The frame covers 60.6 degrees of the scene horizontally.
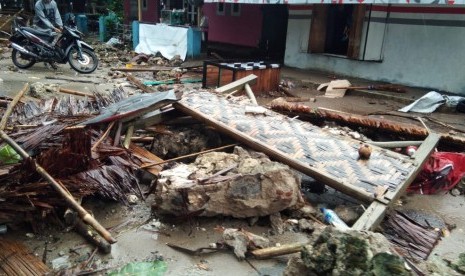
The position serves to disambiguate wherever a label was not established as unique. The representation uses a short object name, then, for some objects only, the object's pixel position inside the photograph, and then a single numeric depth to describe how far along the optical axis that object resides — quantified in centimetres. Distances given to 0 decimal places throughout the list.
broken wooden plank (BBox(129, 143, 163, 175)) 432
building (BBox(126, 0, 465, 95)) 817
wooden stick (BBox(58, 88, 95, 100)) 755
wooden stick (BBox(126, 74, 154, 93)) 867
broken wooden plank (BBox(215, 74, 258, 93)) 639
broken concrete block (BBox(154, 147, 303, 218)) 355
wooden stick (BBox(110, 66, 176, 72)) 1148
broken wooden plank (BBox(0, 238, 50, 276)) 286
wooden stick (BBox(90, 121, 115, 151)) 414
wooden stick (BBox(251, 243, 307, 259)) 302
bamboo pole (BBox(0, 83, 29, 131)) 453
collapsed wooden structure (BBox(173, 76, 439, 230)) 363
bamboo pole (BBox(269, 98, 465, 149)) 528
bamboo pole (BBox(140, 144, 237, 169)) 428
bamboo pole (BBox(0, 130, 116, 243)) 293
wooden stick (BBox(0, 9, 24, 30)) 1717
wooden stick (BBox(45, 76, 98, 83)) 976
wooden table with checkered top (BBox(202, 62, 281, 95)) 820
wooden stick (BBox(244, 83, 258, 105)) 613
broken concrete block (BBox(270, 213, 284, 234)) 360
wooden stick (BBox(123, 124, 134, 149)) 456
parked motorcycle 1012
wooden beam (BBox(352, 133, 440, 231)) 329
